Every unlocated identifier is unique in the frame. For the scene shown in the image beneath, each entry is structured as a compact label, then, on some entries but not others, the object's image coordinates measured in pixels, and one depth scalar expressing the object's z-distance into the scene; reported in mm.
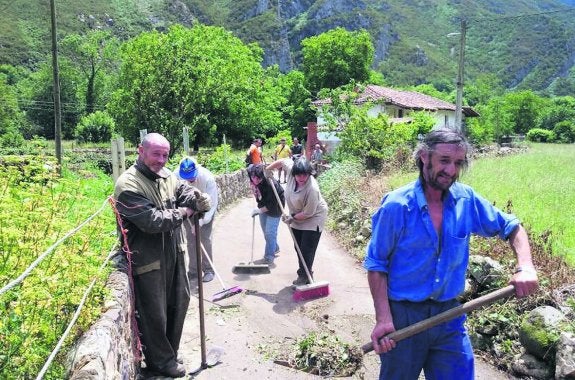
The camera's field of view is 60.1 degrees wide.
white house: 32125
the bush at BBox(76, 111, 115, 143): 50969
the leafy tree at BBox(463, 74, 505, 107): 75875
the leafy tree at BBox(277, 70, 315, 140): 52500
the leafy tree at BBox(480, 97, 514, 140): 53594
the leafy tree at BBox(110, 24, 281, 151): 23781
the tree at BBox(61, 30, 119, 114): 62562
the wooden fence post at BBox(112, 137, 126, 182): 7535
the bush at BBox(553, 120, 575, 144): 51250
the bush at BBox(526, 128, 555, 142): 52772
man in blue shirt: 2801
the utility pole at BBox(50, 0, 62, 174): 20375
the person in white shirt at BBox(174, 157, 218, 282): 6922
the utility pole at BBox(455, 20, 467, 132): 19328
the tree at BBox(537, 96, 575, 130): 60906
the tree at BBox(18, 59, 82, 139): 63406
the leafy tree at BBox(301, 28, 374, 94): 51844
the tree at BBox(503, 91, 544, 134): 66188
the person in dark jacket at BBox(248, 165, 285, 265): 8172
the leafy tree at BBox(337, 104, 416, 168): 17516
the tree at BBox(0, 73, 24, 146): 50812
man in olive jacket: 4184
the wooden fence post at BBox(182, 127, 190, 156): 13570
